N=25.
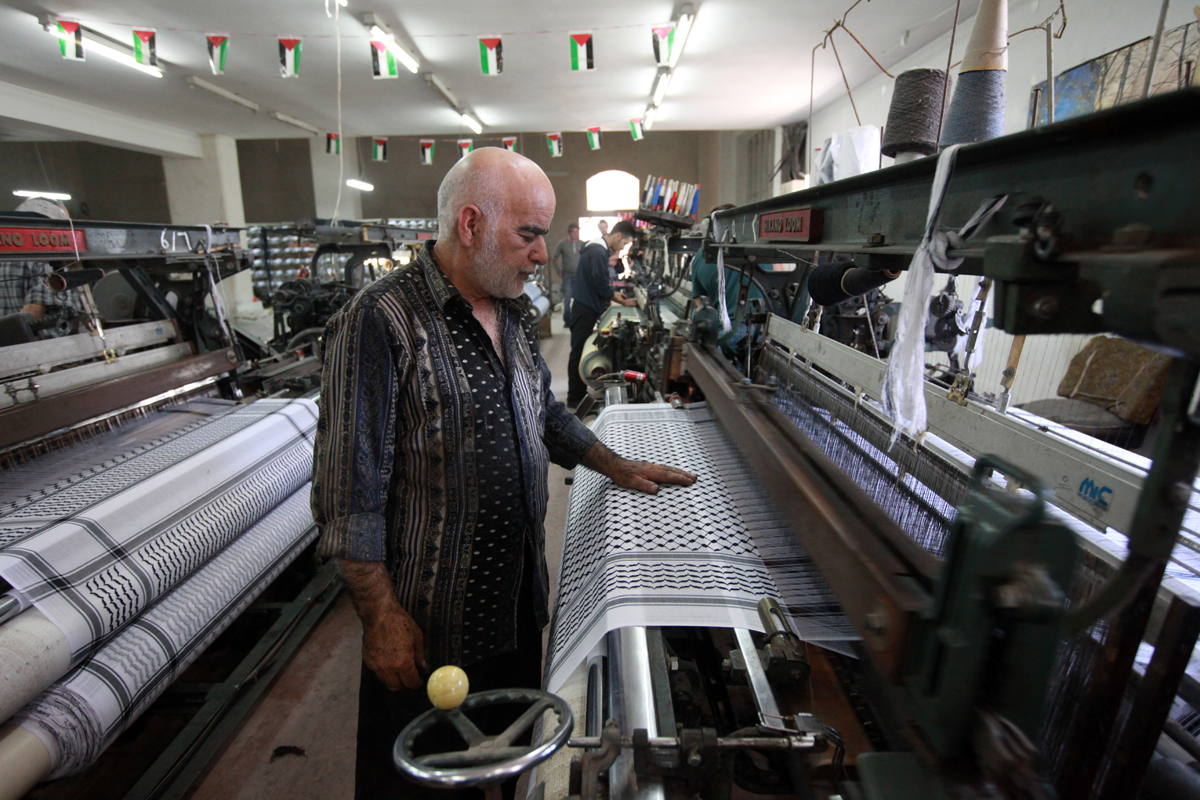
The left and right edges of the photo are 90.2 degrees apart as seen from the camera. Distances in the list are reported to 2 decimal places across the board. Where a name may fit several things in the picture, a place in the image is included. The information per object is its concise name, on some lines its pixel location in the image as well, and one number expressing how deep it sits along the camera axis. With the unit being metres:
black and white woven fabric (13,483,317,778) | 1.65
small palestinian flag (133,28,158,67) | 5.87
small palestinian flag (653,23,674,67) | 6.39
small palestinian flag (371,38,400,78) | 6.35
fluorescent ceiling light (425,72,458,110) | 8.13
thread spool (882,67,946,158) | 1.51
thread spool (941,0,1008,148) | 1.35
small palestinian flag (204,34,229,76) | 5.70
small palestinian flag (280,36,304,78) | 5.64
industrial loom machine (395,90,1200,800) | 0.59
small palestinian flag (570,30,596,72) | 6.26
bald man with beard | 1.30
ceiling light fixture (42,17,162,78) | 6.01
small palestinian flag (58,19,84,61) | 5.88
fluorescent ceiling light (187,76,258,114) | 8.10
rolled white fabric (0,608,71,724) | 1.51
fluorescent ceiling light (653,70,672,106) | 7.90
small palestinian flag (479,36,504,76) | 6.42
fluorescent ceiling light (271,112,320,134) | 10.34
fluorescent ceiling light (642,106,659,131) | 10.24
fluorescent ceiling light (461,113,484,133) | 10.73
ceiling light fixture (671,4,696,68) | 5.84
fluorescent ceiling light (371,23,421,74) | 6.16
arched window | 15.60
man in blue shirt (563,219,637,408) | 5.89
